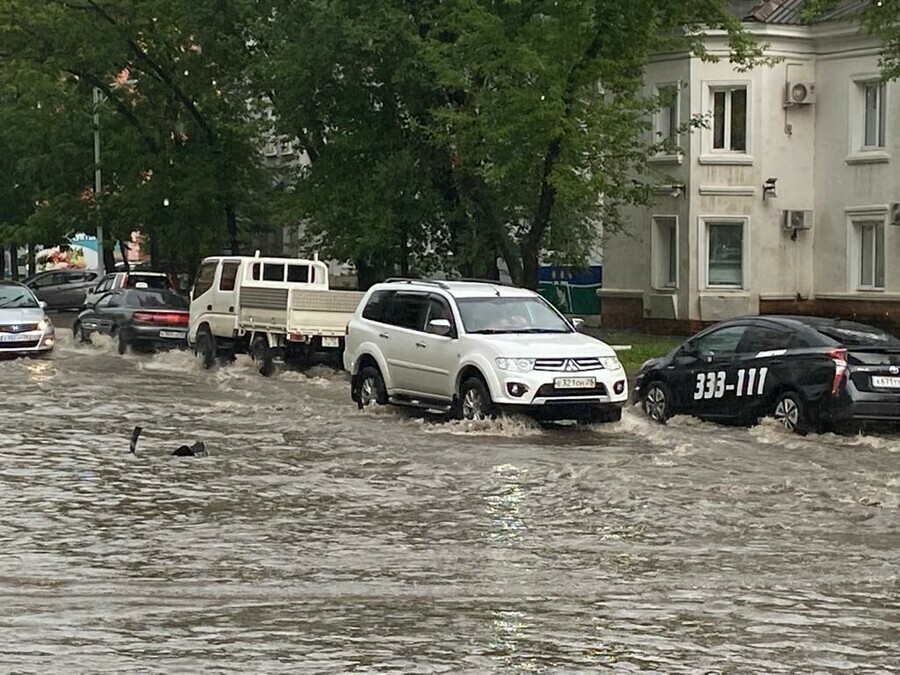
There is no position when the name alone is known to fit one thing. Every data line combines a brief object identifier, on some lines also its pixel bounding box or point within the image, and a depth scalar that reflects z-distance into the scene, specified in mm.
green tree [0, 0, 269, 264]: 41375
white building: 37125
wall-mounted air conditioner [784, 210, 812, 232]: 37875
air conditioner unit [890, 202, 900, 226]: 35688
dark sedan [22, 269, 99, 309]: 58469
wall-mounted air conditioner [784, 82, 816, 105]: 37500
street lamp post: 48000
